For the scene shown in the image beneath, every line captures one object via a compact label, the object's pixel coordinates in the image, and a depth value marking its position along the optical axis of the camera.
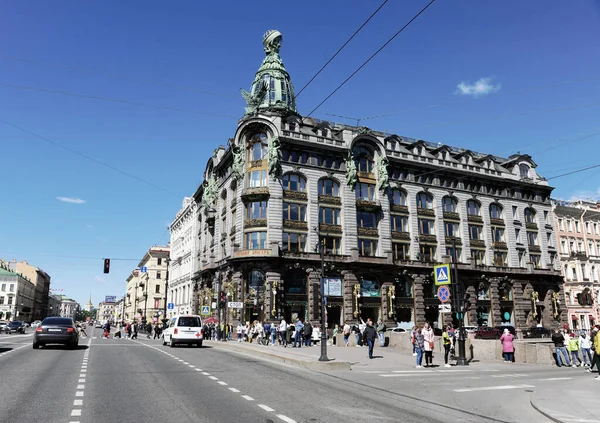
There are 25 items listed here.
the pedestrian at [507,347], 23.08
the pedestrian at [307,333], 30.64
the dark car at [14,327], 54.77
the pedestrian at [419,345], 20.46
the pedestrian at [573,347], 22.12
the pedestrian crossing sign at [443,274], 22.44
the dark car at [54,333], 23.41
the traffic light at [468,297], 54.10
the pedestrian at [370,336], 23.66
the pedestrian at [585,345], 21.27
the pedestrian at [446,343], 21.64
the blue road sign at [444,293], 21.31
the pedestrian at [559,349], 21.89
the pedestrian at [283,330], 32.41
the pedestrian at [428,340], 20.34
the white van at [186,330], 29.12
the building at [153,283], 101.25
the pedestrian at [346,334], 33.23
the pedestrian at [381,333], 31.65
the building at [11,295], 121.12
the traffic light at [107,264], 42.62
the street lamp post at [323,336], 19.58
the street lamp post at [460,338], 21.69
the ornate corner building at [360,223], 46.97
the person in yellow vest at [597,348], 15.44
